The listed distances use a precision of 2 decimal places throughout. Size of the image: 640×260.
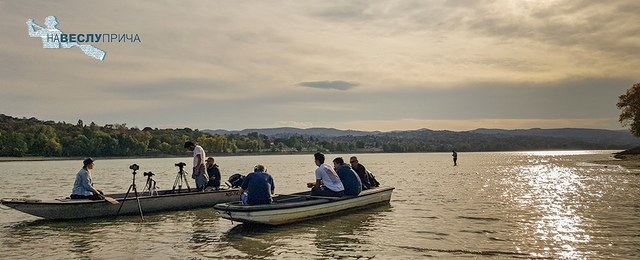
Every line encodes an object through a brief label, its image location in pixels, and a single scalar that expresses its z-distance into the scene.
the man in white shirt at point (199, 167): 21.38
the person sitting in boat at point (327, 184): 19.05
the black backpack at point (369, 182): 23.06
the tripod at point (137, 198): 19.10
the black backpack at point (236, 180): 22.50
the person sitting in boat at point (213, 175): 23.19
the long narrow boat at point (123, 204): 18.34
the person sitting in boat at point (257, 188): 16.69
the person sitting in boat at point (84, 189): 19.22
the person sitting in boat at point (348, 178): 19.89
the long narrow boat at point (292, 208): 16.16
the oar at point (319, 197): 18.95
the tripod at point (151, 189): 21.13
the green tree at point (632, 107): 78.50
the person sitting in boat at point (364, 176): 22.09
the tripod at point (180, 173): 21.87
